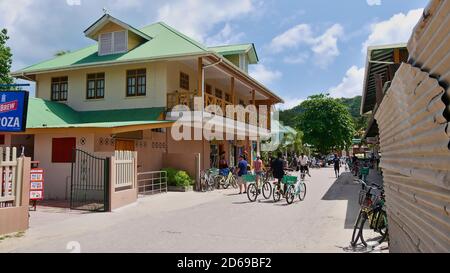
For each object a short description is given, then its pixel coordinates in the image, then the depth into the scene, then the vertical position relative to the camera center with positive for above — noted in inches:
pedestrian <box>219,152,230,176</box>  698.8 -24.9
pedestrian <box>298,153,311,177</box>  882.9 -17.6
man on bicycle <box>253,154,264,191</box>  592.7 -19.6
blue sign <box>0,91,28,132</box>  329.7 +40.9
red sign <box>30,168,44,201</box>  419.5 -32.9
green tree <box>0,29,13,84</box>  1108.5 +291.8
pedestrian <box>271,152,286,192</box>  509.4 -19.7
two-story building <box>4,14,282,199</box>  559.5 +122.3
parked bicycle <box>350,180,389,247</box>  260.4 -46.2
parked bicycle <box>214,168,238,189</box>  684.7 -47.7
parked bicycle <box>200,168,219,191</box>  642.8 -42.7
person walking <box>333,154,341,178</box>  975.0 -26.1
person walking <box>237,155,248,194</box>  589.2 -22.5
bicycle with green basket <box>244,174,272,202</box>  508.0 -48.0
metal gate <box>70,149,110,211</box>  494.0 -33.3
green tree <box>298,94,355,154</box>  1905.6 +154.6
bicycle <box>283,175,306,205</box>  480.2 -44.5
